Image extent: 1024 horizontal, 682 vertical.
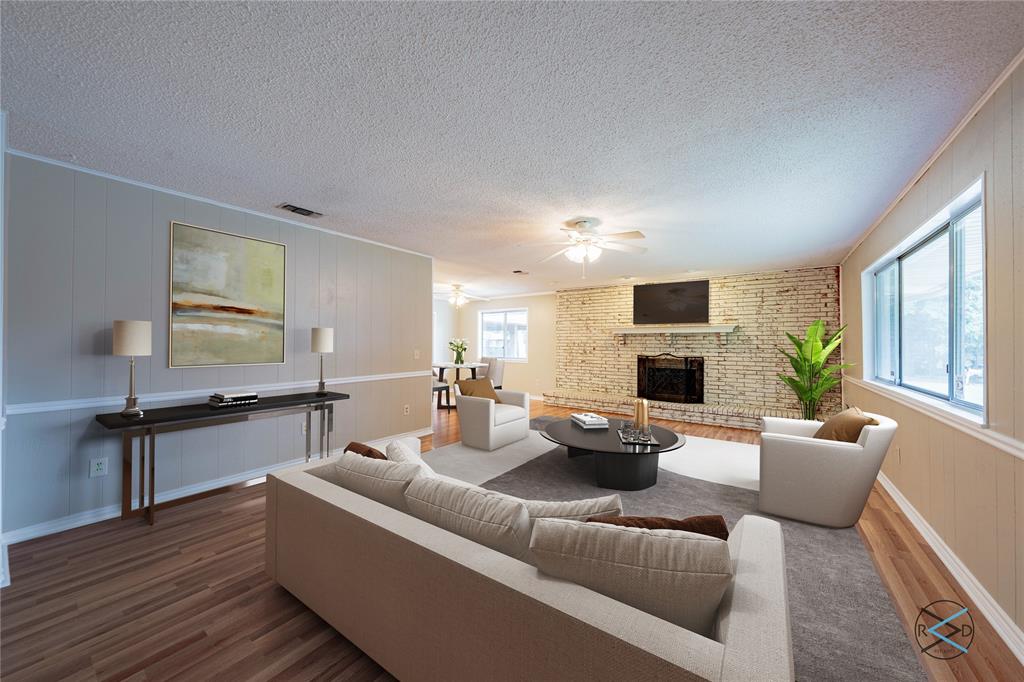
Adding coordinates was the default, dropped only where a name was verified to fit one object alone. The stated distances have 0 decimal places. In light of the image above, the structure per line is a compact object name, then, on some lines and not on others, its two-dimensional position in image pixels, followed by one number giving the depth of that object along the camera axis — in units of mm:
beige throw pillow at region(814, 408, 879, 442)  2834
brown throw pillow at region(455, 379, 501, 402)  4969
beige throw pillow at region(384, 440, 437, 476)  2143
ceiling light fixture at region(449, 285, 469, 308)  8013
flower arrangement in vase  8857
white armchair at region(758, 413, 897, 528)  2709
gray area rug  1682
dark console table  2783
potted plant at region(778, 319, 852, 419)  5129
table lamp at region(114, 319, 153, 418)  2762
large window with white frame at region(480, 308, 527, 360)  9672
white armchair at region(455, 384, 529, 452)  4645
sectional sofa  926
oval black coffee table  3451
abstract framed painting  3340
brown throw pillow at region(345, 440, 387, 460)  2195
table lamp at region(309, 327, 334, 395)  3973
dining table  7730
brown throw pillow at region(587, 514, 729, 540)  1275
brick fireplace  6172
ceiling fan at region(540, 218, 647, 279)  3826
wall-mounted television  7004
